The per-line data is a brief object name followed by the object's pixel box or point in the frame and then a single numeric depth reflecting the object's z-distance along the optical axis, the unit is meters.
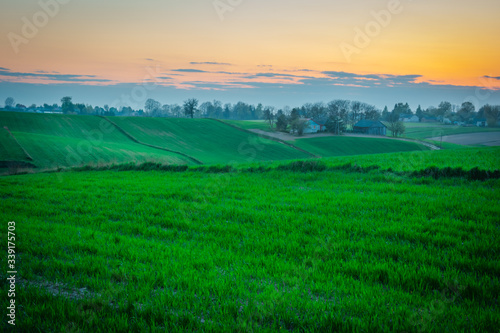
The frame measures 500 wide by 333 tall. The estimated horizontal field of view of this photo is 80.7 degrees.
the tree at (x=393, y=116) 166.25
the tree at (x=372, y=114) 154.50
